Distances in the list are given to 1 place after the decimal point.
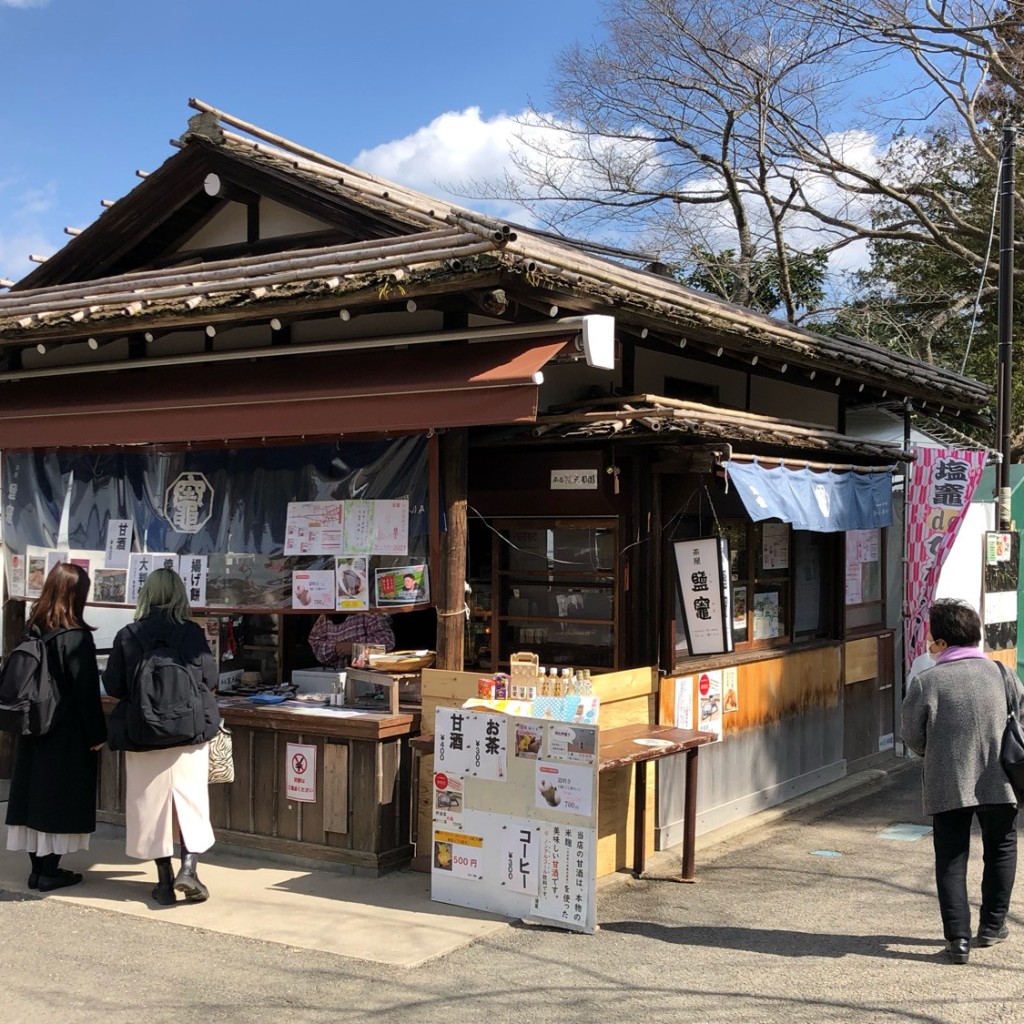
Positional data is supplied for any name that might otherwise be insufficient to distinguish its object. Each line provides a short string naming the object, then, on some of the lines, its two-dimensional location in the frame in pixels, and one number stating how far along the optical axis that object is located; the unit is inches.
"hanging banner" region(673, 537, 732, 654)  317.4
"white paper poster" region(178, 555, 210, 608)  325.7
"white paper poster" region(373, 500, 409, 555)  294.4
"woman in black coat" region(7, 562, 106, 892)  268.5
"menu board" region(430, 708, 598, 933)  241.8
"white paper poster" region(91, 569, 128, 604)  342.6
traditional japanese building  282.0
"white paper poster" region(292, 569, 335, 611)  303.1
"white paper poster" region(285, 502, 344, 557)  306.3
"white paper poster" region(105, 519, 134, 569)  342.3
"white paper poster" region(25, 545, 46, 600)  361.4
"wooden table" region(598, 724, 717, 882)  264.8
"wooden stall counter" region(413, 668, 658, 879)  279.3
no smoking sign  294.0
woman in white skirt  256.2
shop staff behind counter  341.7
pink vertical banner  406.3
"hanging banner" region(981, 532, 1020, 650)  408.2
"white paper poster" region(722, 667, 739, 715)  343.6
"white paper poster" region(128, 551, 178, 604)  334.0
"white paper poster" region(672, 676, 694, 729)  322.0
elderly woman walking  219.8
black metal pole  402.0
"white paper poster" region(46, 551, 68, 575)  355.9
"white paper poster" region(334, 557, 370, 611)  298.5
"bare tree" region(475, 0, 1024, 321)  612.4
